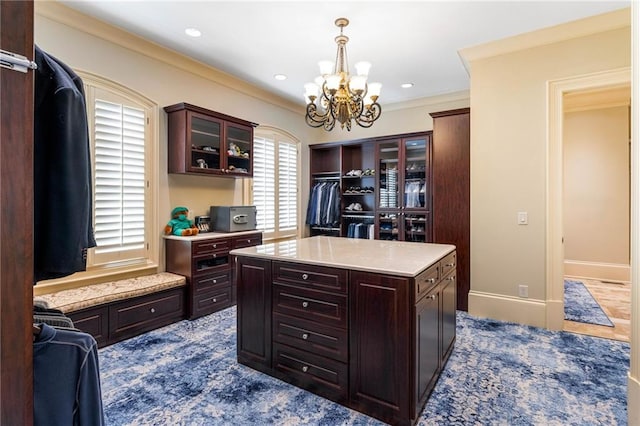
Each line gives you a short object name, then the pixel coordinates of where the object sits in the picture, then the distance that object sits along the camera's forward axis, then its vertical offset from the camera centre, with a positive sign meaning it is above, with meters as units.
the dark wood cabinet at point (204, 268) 3.60 -0.63
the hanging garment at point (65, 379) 0.84 -0.44
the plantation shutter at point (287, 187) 5.49 +0.44
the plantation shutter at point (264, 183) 5.00 +0.46
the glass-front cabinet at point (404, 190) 4.87 +0.35
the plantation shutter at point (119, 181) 3.23 +0.32
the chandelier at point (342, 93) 2.75 +1.04
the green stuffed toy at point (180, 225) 3.81 -0.15
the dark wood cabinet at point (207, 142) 3.73 +0.86
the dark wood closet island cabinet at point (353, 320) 1.85 -0.69
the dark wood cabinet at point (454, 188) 3.86 +0.30
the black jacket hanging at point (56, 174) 0.96 +0.11
